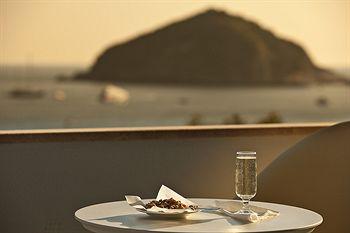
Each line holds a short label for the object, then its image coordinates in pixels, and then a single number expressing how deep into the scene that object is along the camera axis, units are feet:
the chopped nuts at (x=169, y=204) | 15.43
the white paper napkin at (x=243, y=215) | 15.16
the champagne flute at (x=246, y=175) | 15.10
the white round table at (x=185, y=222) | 14.29
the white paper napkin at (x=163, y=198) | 15.15
